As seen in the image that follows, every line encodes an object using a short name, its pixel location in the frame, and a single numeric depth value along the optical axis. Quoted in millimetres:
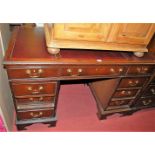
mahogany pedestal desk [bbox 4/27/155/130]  1323
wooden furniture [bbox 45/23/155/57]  1261
